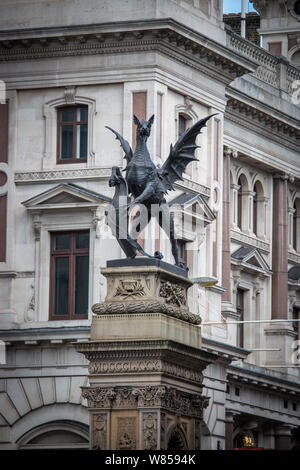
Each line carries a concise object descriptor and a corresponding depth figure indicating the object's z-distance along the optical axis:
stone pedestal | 41.31
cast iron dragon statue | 43.19
